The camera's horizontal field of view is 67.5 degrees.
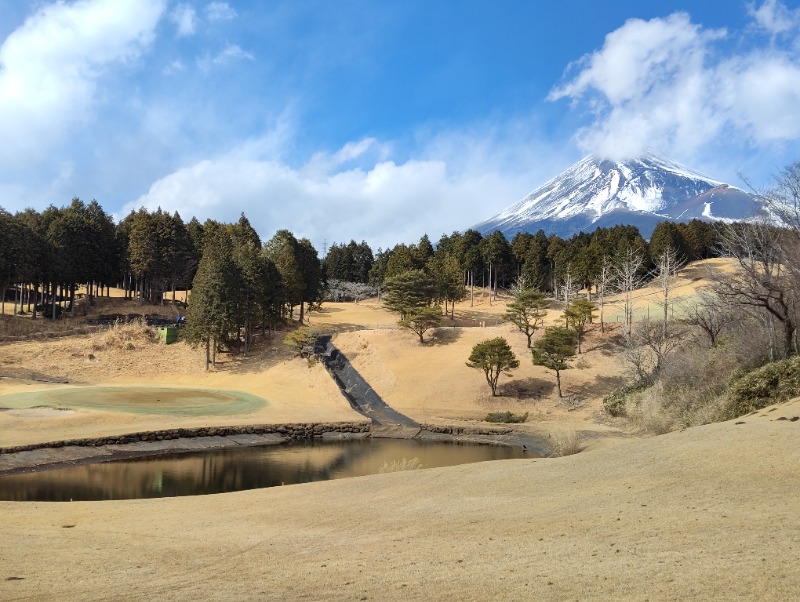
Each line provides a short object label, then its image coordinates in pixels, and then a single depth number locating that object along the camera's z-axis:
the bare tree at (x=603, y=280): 49.10
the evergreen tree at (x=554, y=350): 38.53
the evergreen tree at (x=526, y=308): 46.03
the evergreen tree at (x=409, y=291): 55.72
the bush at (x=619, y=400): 34.31
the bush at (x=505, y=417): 37.06
